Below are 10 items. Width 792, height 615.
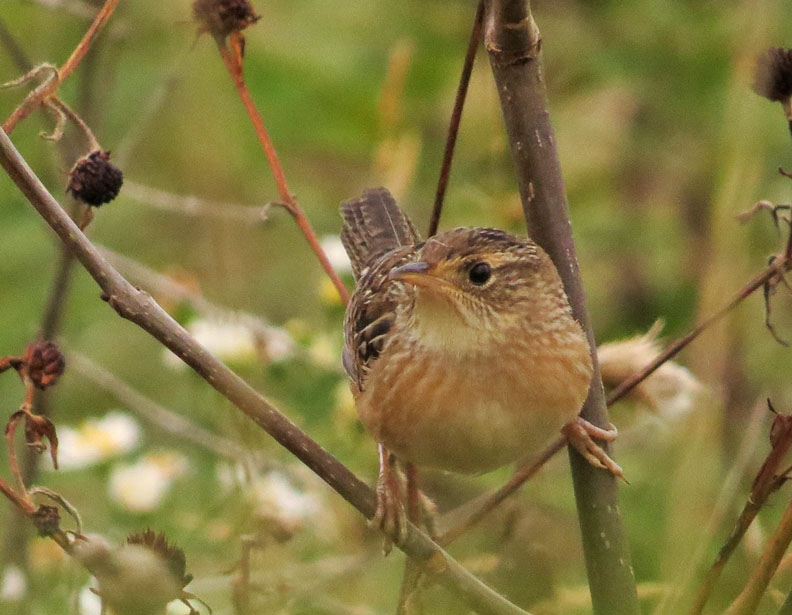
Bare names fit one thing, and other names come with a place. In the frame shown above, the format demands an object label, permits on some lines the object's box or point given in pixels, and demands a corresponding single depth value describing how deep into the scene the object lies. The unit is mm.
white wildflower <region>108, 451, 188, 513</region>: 6844
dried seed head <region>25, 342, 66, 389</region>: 3439
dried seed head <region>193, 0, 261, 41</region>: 4336
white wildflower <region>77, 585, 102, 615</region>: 5355
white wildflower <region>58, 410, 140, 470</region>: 7332
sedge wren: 4906
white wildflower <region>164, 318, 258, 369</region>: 7071
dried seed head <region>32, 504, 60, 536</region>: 3137
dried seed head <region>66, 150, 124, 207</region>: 3607
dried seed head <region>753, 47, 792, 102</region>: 3885
